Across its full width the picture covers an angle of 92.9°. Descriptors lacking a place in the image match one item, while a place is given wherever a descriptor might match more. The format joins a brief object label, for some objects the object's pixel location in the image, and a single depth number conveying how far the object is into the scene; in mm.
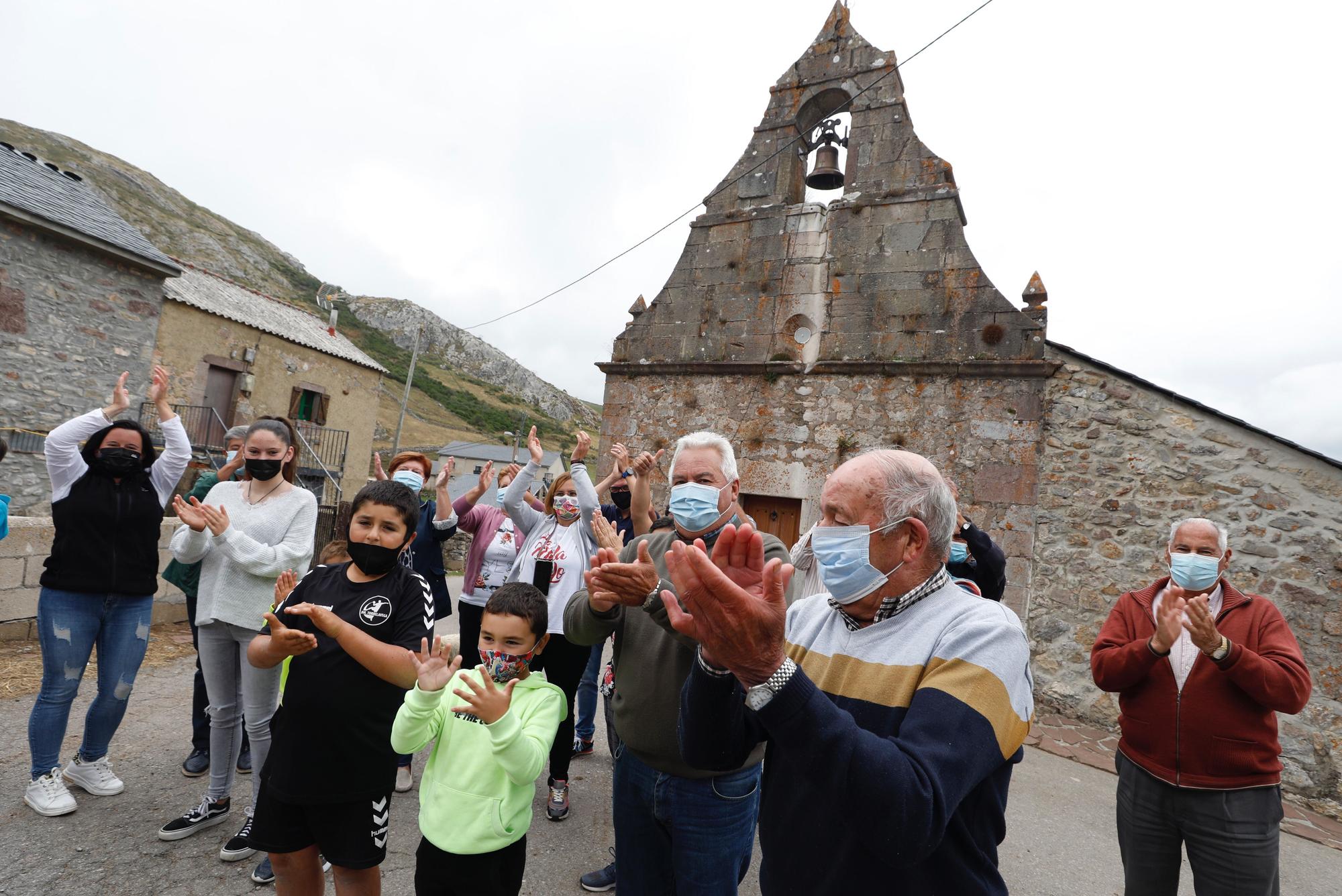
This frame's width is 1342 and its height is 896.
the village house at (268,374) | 16359
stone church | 5395
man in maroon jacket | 2312
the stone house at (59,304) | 11023
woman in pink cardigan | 4098
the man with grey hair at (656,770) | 1966
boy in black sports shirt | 2078
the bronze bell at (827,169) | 7617
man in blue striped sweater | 1048
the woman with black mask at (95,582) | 3057
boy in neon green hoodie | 1854
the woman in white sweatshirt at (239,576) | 2803
